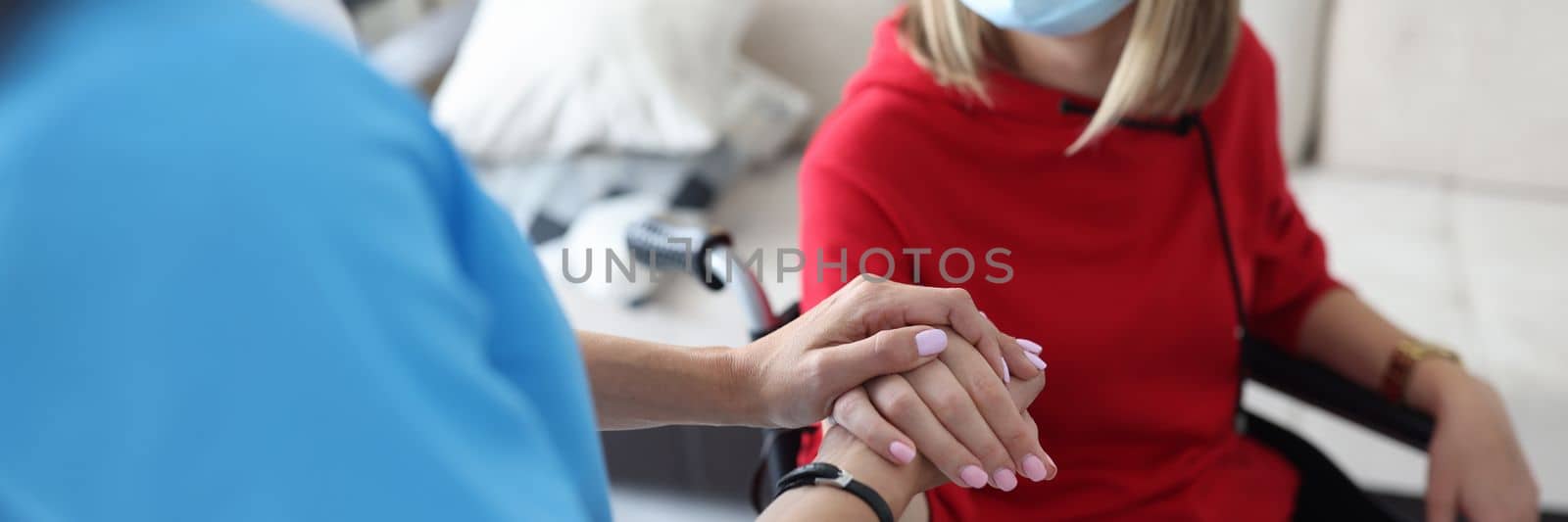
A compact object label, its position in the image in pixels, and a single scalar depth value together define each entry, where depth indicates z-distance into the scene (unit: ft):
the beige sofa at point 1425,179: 4.16
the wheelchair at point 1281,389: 2.71
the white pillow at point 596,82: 4.95
